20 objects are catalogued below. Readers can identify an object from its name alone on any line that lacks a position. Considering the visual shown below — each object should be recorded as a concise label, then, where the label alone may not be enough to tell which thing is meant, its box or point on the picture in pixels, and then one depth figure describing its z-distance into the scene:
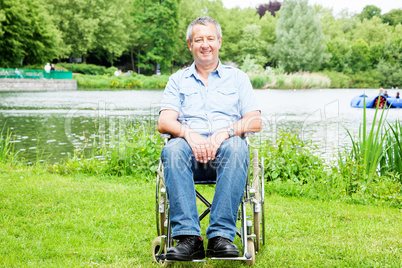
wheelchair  2.46
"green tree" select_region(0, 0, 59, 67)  27.36
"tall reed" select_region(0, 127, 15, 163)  5.51
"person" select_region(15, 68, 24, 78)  26.09
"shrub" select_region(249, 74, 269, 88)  29.94
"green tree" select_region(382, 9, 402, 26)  54.65
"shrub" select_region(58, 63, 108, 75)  36.31
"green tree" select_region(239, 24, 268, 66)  47.16
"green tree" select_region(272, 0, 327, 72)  43.75
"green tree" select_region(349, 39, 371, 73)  45.84
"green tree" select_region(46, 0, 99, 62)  35.69
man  2.40
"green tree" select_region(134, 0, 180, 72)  40.50
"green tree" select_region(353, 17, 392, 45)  50.50
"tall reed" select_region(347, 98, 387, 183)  4.35
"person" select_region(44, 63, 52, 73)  27.85
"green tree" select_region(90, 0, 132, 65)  37.47
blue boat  17.05
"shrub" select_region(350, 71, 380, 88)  42.94
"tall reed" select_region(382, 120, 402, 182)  4.52
